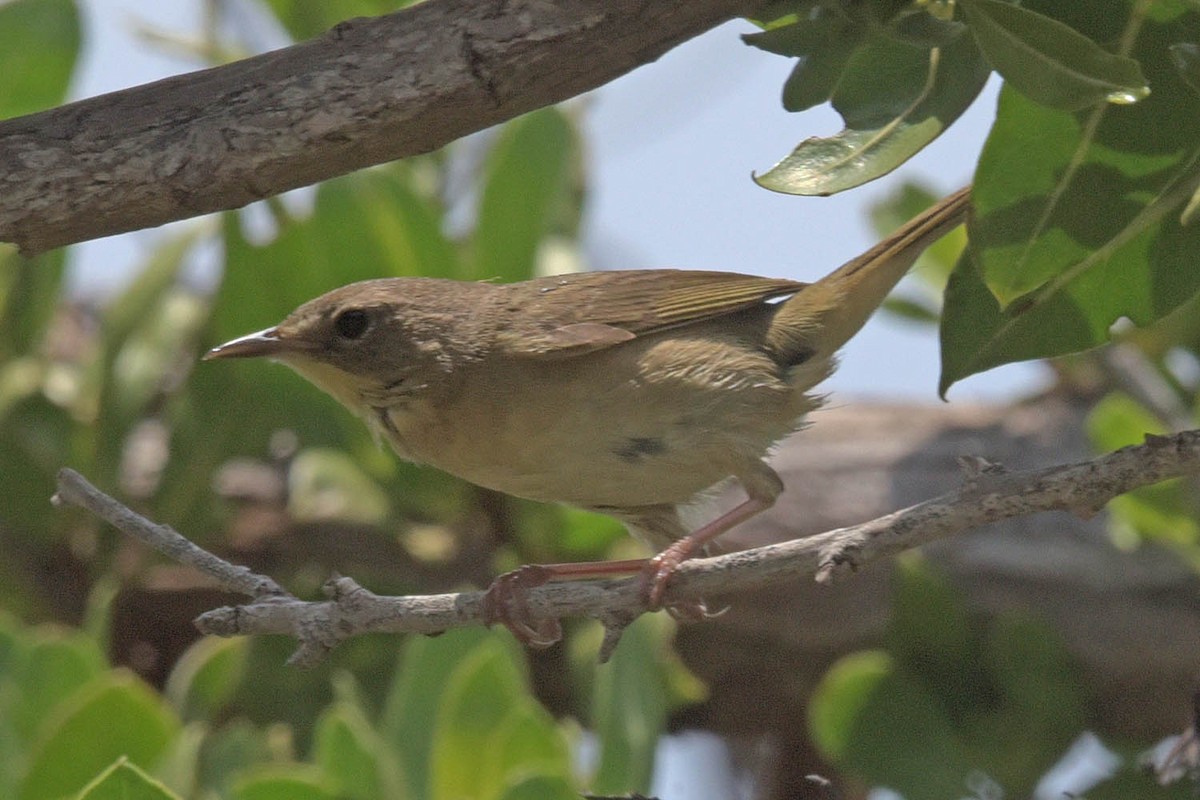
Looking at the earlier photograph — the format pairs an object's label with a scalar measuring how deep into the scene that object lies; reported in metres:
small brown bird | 7.54
